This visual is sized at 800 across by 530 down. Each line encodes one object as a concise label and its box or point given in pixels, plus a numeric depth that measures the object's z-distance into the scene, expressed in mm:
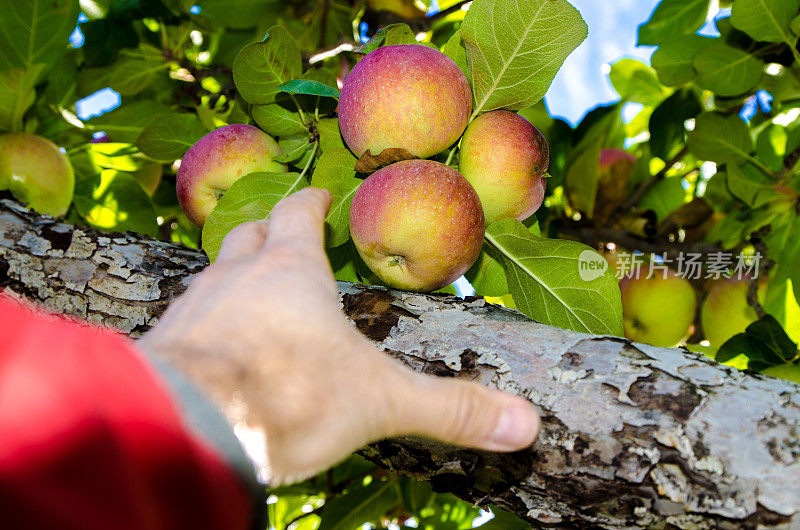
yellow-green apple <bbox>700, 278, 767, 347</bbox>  1341
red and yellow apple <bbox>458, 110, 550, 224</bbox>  753
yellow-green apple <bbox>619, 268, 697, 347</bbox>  1403
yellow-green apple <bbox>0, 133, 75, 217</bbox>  1061
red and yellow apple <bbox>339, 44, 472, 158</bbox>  726
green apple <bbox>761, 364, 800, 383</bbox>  1001
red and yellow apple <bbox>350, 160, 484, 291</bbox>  687
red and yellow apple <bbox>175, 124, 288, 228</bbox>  862
